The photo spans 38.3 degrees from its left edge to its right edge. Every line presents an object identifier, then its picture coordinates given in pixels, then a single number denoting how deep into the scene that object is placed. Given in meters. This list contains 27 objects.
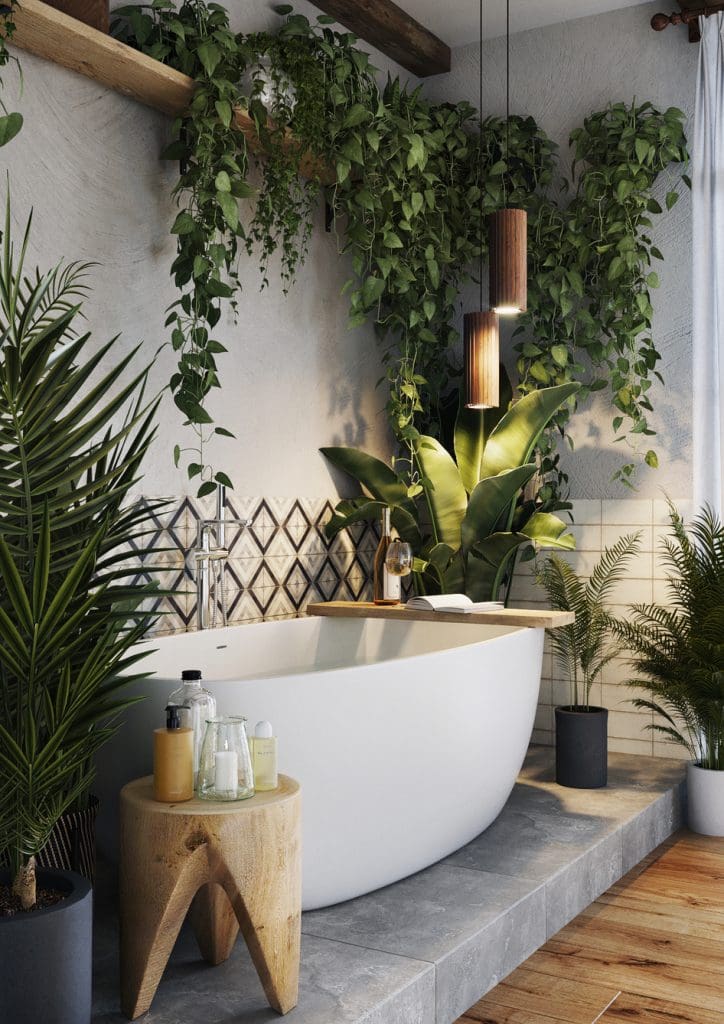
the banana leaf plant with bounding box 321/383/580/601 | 4.17
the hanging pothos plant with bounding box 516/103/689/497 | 4.26
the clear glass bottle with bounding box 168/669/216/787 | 2.19
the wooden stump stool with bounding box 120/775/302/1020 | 2.01
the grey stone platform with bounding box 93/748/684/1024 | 2.12
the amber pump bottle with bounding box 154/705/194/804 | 2.08
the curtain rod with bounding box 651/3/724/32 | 4.25
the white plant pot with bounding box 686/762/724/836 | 3.78
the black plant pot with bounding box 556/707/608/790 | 3.81
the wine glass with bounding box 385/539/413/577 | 4.01
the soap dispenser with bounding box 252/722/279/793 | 2.15
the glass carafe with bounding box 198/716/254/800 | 2.08
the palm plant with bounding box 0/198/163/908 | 1.85
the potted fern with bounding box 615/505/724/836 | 3.71
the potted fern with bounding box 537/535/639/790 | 3.81
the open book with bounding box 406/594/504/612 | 3.66
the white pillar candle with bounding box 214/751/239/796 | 2.08
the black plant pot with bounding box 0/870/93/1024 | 1.80
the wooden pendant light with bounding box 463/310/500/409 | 4.05
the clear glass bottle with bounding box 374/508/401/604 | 4.02
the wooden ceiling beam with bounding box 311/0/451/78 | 4.27
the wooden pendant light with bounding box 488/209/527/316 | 3.66
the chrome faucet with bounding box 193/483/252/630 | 3.36
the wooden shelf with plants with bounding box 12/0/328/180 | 2.79
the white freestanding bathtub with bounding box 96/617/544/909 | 2.46
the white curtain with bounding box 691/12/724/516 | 4.29
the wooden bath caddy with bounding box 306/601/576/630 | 3.45
